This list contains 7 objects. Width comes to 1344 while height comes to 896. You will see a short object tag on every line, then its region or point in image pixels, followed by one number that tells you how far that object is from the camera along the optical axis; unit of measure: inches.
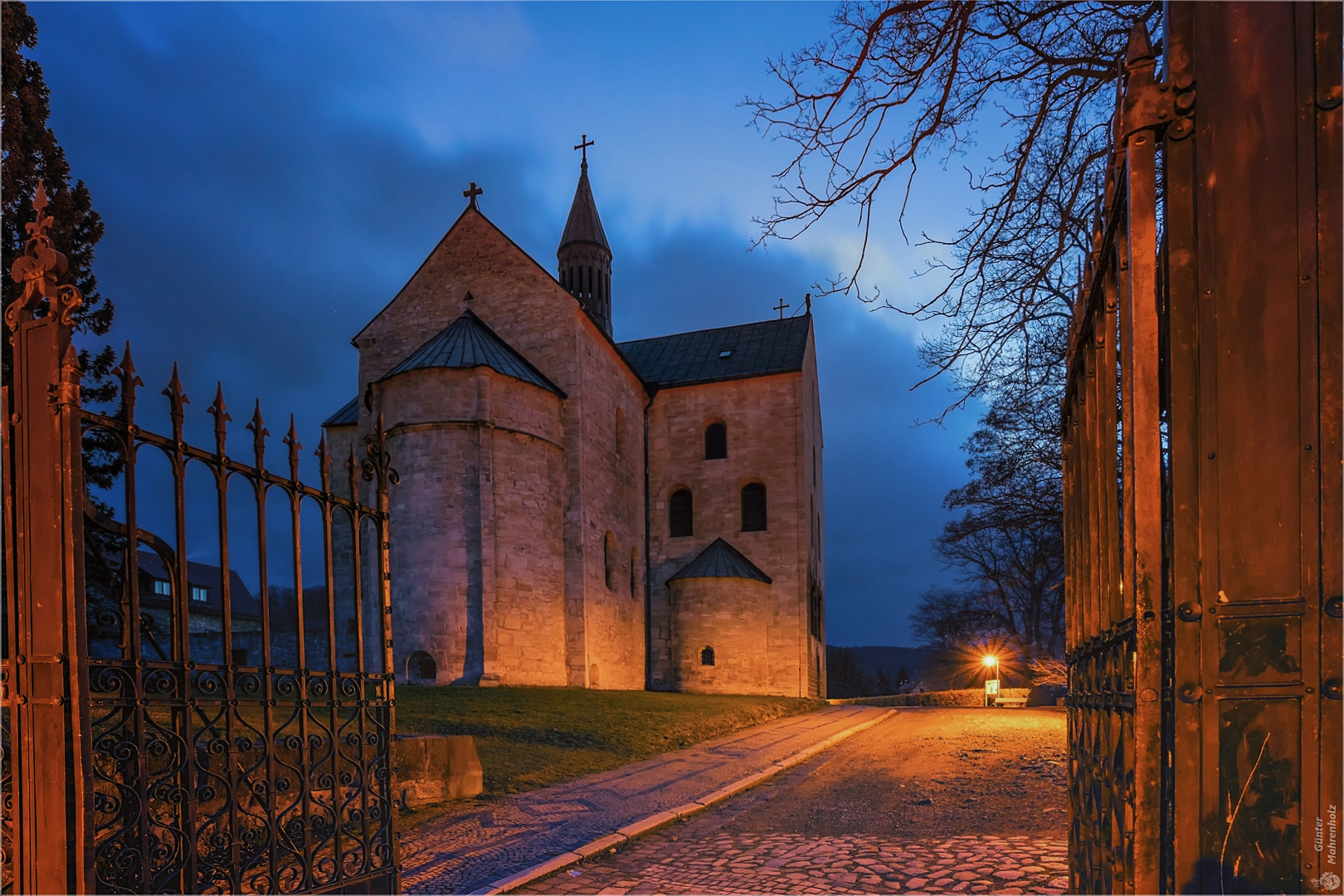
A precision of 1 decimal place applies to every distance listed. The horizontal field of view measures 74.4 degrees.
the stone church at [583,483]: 880.9
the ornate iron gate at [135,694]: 131.5
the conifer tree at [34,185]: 465.1
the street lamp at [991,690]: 1074.1
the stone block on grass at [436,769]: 313.4
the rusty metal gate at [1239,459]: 78.2
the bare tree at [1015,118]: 201.2
